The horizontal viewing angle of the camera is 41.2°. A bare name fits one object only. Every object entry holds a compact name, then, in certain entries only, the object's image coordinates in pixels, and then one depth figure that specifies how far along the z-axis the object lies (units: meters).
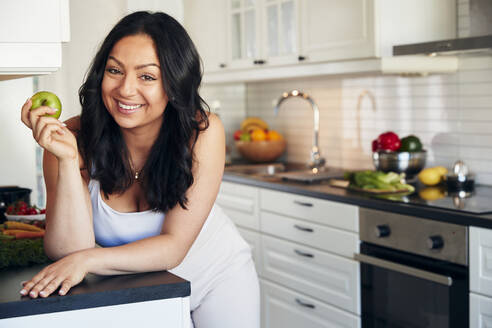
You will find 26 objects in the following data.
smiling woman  1.58
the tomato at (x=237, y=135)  4.34
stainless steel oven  2.33
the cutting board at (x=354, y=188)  2.84
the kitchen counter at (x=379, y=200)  2.29
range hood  2.52
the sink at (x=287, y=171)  3.40
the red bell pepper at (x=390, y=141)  3.13
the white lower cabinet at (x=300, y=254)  2.88
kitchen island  1.30
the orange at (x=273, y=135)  4.18
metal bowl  3.10
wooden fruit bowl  4.13
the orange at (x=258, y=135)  4.16
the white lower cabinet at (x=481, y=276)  2.22
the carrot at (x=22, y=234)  1.81
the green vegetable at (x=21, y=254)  1.60
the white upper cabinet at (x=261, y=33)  3.54
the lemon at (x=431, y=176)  3.03
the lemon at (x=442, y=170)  3.04
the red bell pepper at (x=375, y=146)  3.19
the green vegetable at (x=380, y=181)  2.86
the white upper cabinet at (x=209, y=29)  4.11
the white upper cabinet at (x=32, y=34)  1.55
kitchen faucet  3.64
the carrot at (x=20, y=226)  1.91
